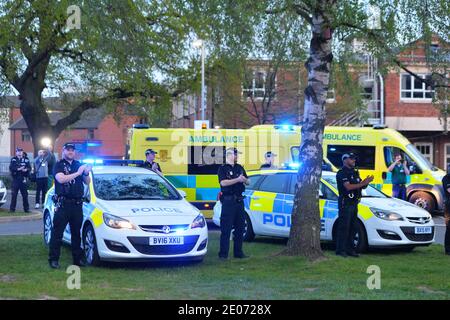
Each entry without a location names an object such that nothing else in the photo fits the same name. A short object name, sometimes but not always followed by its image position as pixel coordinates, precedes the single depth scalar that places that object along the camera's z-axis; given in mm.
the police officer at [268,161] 15953
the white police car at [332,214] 11359
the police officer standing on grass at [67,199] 9609
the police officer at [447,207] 11602
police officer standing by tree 11008
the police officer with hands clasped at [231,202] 10734
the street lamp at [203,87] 25916
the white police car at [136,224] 9445
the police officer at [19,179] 18625
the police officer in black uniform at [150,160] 14497
